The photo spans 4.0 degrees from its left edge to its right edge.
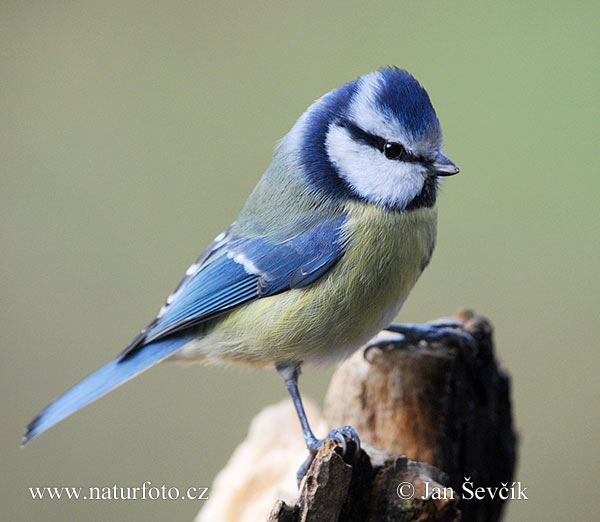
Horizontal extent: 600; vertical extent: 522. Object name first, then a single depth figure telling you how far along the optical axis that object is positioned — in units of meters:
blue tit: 1.73
